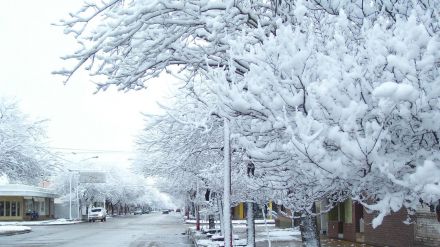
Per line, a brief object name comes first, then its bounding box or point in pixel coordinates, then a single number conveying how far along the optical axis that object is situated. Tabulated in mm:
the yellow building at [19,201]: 63556
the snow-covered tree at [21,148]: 24778
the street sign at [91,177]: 71938
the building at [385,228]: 15773
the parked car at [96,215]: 64125
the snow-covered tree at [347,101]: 3637
